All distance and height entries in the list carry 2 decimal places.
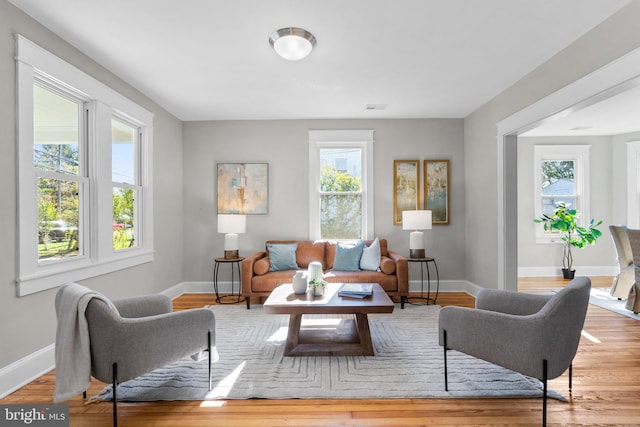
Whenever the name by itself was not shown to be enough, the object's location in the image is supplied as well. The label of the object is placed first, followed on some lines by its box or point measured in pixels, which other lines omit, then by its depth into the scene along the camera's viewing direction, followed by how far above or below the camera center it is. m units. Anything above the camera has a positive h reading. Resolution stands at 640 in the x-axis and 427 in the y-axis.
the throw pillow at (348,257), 4.48 -0.62
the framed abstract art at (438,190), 5.09 +0.33
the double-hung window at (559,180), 6.16 +0.59
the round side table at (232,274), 4.52 -0.92
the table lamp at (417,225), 4.49 -0.18
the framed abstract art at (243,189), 5.13 +0.36
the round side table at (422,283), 4.45 -1.05
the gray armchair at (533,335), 1.85 -0.73
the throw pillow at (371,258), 4.42 -0.62
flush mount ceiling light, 2.65 +1.40
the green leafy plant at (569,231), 5.88 -0.35
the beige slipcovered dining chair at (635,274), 3.80 -0.73
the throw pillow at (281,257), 4.52 -0.62
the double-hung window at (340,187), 5.14 +0.39
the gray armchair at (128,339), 1.83 -0.74
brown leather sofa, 4.15 -0.82
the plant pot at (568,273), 5.92 -1.12
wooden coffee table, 2.65 -0.94
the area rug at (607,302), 3.93 -1.20
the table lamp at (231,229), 4.54 -0.23
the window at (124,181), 3.63 +0.36
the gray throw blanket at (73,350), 1.78 -0.75
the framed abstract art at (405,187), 5.11 +0.38
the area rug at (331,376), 2.22 -1.21
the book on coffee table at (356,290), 2.91 -0.73
